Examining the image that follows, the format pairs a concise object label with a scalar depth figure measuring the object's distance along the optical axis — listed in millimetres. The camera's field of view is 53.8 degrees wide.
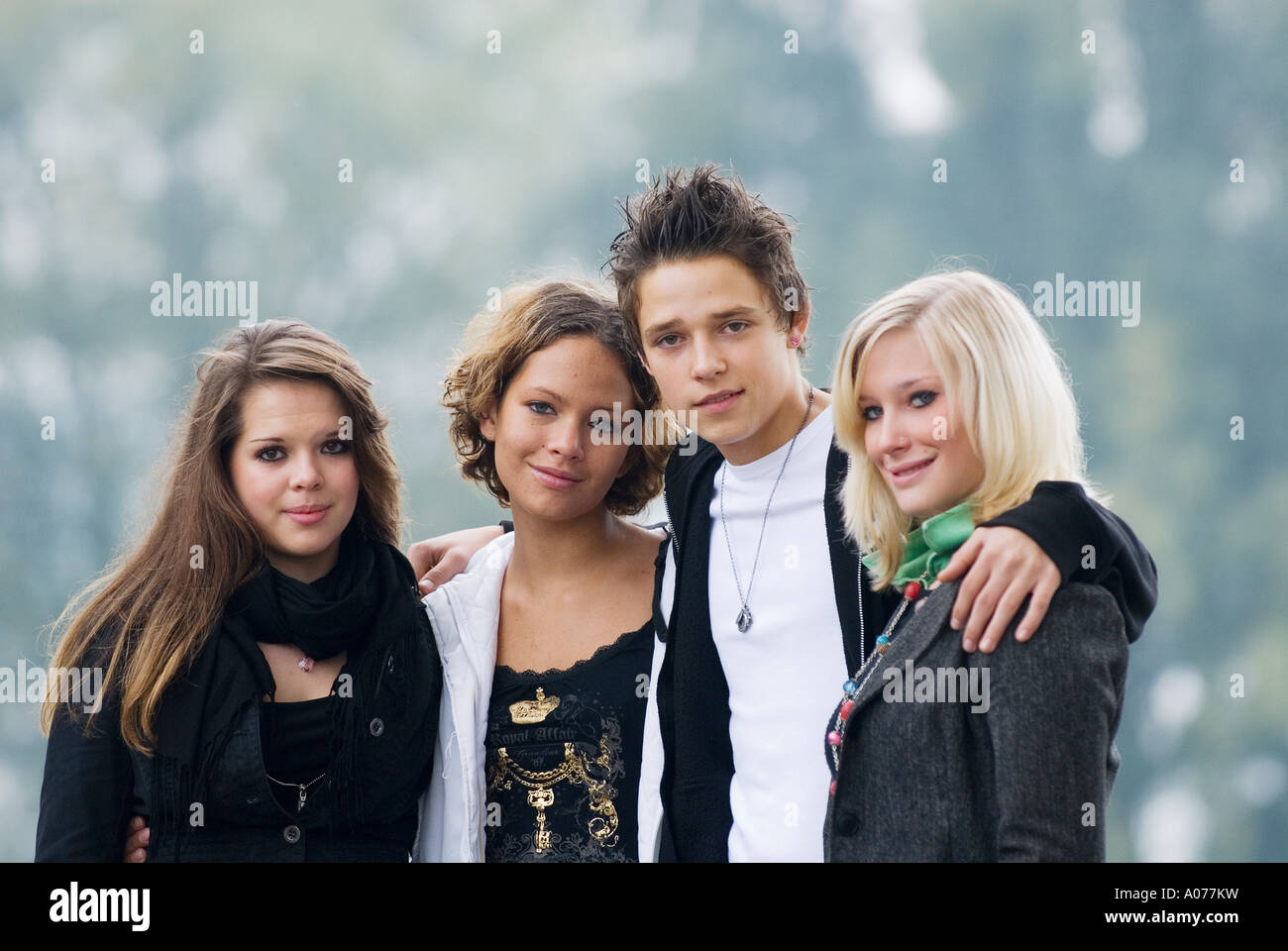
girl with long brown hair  2842
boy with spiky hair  2762
